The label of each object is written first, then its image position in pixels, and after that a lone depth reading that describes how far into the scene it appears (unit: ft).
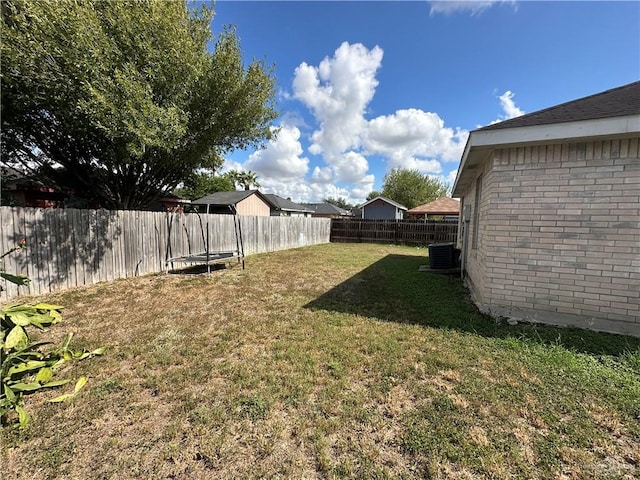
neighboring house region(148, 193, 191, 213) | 60.55
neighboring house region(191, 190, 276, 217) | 79.15
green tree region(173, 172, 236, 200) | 104.37
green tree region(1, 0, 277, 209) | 17.62
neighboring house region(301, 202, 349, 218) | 139.42
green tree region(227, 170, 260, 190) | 138.89
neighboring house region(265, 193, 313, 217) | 101.65
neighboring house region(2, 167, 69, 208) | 38.96
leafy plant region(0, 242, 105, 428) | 6.83
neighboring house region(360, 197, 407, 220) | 94.79
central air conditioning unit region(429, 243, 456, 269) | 26.81
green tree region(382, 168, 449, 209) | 136.67
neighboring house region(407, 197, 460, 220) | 68.03
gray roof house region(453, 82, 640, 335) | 11.41
